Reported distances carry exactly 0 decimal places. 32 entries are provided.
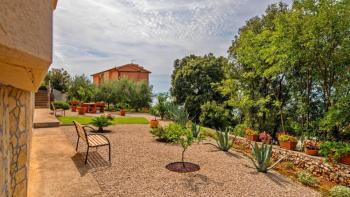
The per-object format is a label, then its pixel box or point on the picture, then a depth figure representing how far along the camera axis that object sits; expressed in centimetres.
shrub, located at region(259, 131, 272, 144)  812
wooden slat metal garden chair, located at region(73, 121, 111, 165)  610
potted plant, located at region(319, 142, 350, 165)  632
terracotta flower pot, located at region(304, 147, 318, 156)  715
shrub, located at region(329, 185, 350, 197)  484
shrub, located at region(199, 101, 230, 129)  1600
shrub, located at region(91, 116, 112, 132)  1075
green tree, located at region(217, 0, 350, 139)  698
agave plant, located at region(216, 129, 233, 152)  838
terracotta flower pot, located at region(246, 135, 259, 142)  941
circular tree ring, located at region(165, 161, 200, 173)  602
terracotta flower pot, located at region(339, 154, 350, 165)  633
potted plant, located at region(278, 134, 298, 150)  790
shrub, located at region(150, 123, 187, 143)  922
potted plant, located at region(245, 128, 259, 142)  941
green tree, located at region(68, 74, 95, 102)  2448
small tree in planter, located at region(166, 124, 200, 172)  613
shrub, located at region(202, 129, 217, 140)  1102
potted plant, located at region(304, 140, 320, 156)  716
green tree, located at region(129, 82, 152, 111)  2395
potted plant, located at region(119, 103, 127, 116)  2353
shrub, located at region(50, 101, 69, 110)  1779
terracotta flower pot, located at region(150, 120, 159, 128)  1230
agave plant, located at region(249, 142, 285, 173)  626
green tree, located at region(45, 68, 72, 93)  2911
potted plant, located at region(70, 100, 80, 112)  1983
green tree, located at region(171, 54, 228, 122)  2119
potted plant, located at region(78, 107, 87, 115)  1741
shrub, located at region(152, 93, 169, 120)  1717
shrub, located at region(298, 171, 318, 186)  579
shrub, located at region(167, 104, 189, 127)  1269
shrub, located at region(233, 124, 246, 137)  1107
